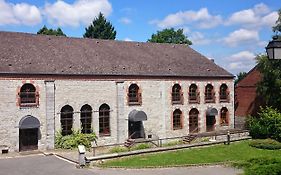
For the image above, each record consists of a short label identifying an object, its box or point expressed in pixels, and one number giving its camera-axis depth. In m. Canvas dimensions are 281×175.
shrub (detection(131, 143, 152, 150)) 29.66
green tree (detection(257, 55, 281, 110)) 37.38
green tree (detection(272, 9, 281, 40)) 38.17
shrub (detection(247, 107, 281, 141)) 32.62
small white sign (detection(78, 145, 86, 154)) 21.97
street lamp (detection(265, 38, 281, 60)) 9.06
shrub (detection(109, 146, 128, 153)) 28.23
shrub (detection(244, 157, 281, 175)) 12.75
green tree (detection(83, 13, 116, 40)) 72.44
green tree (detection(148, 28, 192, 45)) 70.12
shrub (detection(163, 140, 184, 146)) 33.34
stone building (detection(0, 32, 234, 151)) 27.86
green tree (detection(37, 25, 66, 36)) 62.48
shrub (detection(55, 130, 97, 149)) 29.00
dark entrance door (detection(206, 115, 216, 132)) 38.28
